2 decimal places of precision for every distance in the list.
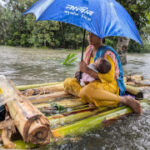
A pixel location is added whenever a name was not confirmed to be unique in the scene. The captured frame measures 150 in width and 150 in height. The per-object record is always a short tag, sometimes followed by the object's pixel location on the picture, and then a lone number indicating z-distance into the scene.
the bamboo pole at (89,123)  1.82
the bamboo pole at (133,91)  2.97
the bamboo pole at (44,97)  2.52
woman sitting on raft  2.33
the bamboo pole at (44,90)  2.83
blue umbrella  1.80
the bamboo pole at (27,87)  2.96
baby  2.16
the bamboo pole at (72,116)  1.99
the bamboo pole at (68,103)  2.37
